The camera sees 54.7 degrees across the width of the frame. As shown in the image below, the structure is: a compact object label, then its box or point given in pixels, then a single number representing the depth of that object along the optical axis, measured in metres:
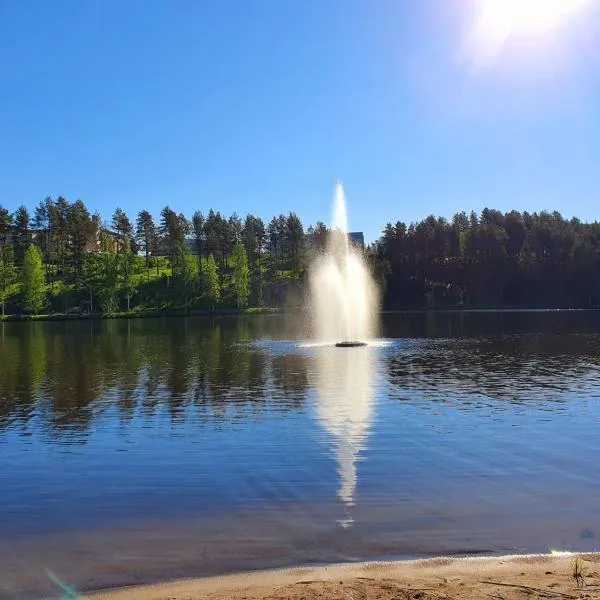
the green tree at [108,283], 146.00
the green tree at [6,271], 147.62
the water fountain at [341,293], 62.91
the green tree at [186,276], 158.25
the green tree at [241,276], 154.75
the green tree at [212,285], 154.38
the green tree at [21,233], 171.88
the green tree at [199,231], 186.75
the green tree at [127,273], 153.75
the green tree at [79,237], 158.50
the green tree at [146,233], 180.88
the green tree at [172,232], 171.38
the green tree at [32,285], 142.25
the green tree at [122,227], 178.88
